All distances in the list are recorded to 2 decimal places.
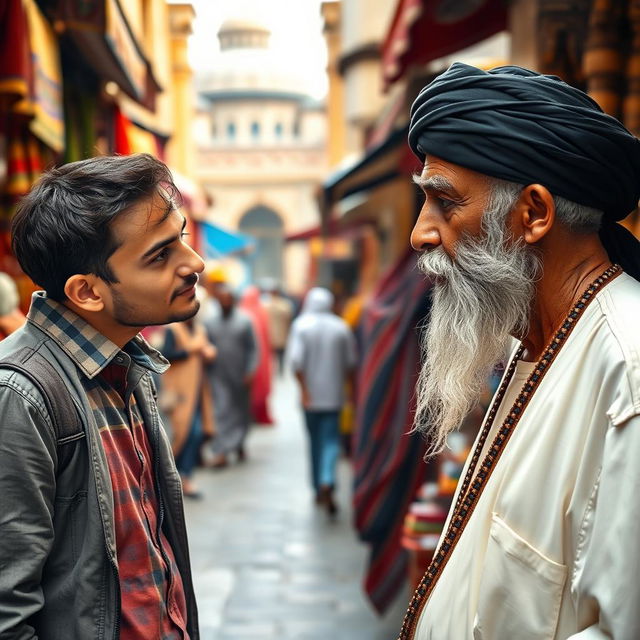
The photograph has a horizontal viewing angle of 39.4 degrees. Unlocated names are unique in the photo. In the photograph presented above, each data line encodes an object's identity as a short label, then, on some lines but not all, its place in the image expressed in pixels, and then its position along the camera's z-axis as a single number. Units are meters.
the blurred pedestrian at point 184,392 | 7.34
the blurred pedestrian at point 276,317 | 16.28
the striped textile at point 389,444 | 4.57
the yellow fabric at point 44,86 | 3.92
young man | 1.57
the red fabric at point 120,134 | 6.21
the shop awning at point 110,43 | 4.63
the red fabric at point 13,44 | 3.64
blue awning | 13.74
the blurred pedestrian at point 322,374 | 7.35
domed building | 41.72
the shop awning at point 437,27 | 4.86
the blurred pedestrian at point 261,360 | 11.77
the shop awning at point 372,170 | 5.51
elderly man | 1.41
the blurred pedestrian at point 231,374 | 9.09
